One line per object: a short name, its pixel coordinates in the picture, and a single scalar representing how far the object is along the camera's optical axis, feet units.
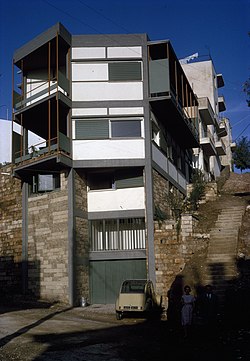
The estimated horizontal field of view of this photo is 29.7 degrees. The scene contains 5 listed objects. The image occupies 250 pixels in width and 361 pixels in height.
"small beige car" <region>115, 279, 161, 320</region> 56.70
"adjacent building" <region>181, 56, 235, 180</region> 127.24
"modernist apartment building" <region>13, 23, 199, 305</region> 74.54
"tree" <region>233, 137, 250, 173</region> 169.78
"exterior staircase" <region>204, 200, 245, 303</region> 62.28
